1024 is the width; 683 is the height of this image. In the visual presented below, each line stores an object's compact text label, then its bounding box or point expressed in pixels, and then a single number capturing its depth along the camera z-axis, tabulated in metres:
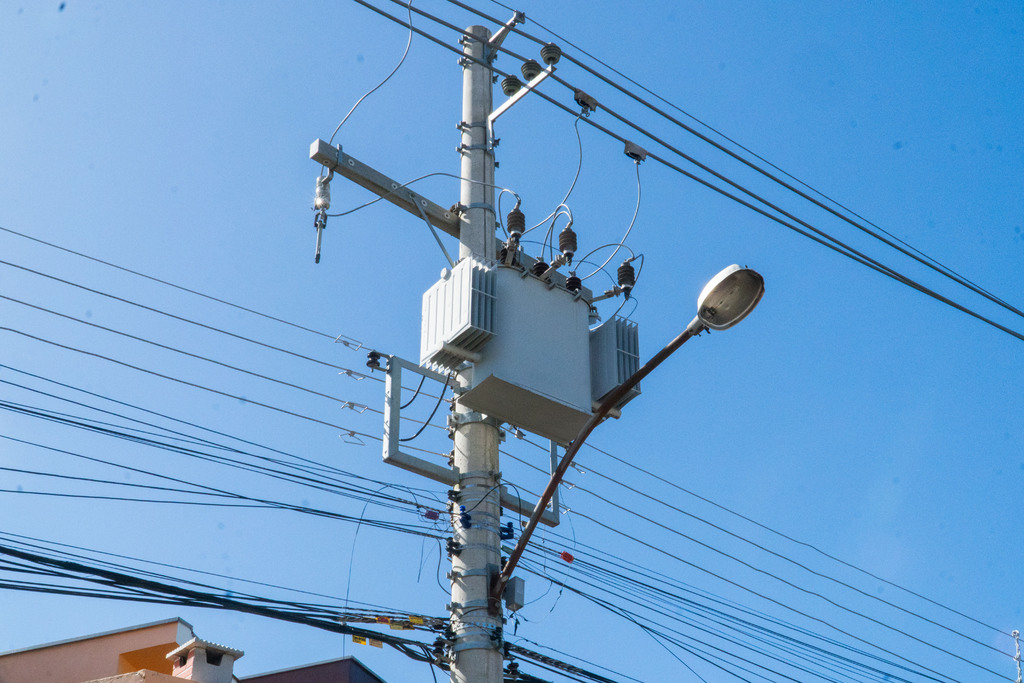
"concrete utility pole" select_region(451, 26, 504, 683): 16.77
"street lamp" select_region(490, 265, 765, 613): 15.00
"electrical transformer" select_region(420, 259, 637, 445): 17.30
